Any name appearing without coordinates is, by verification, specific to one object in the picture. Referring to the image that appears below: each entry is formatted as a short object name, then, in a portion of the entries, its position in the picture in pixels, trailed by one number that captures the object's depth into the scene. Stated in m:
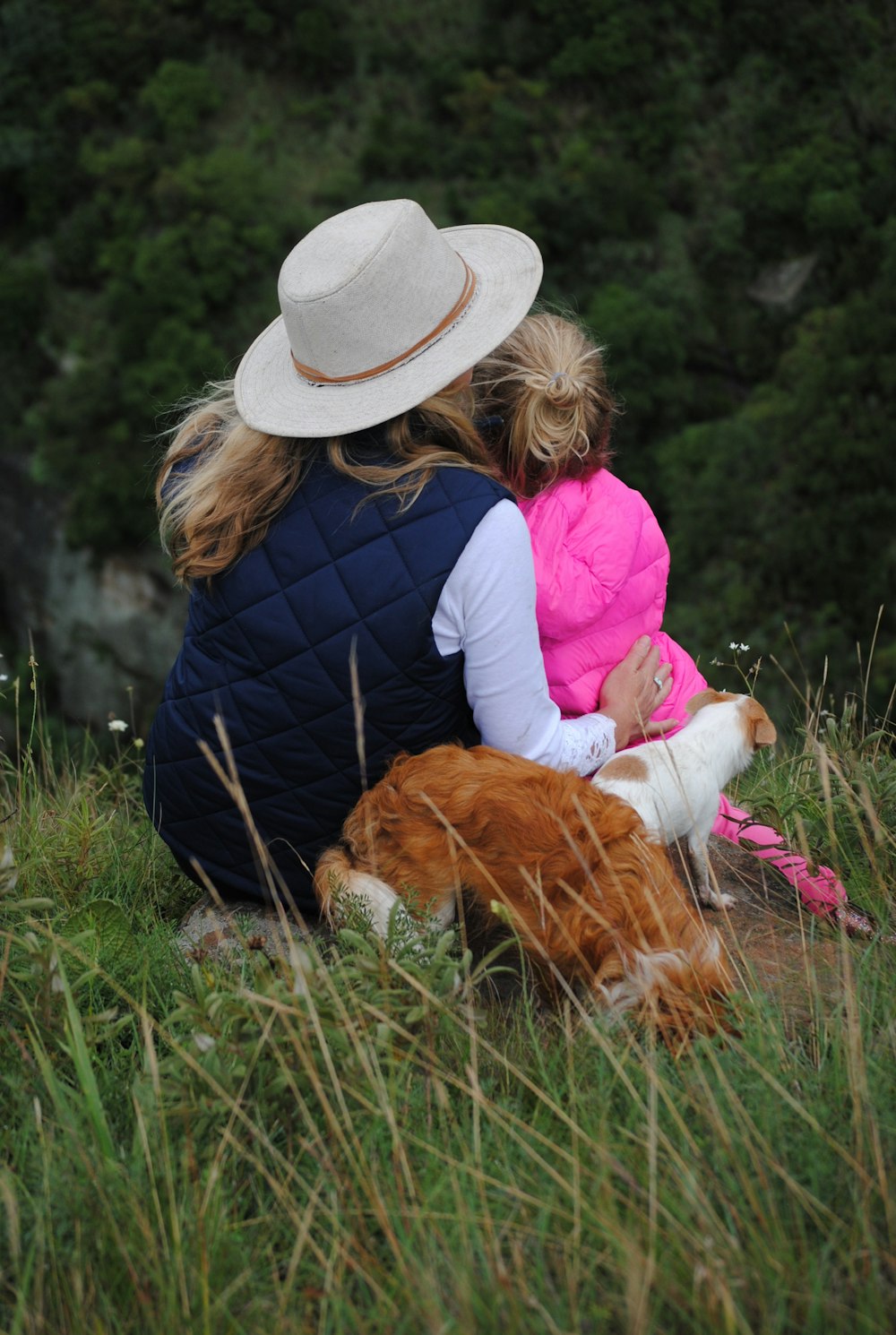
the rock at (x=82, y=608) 24.11
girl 2.65
